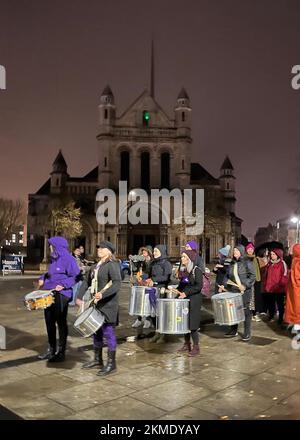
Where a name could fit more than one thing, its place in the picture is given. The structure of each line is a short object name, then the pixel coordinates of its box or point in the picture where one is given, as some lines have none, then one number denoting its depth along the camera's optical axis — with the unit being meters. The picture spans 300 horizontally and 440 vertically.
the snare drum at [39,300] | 6.26
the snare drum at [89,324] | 5.83
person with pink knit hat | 10.62
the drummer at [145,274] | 9.17
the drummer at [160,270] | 8.55
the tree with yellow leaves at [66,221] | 37.59
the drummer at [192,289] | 6.86
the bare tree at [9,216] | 59.95
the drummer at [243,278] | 8.03
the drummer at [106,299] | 6.02
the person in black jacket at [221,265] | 9.90
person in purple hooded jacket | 6.59
